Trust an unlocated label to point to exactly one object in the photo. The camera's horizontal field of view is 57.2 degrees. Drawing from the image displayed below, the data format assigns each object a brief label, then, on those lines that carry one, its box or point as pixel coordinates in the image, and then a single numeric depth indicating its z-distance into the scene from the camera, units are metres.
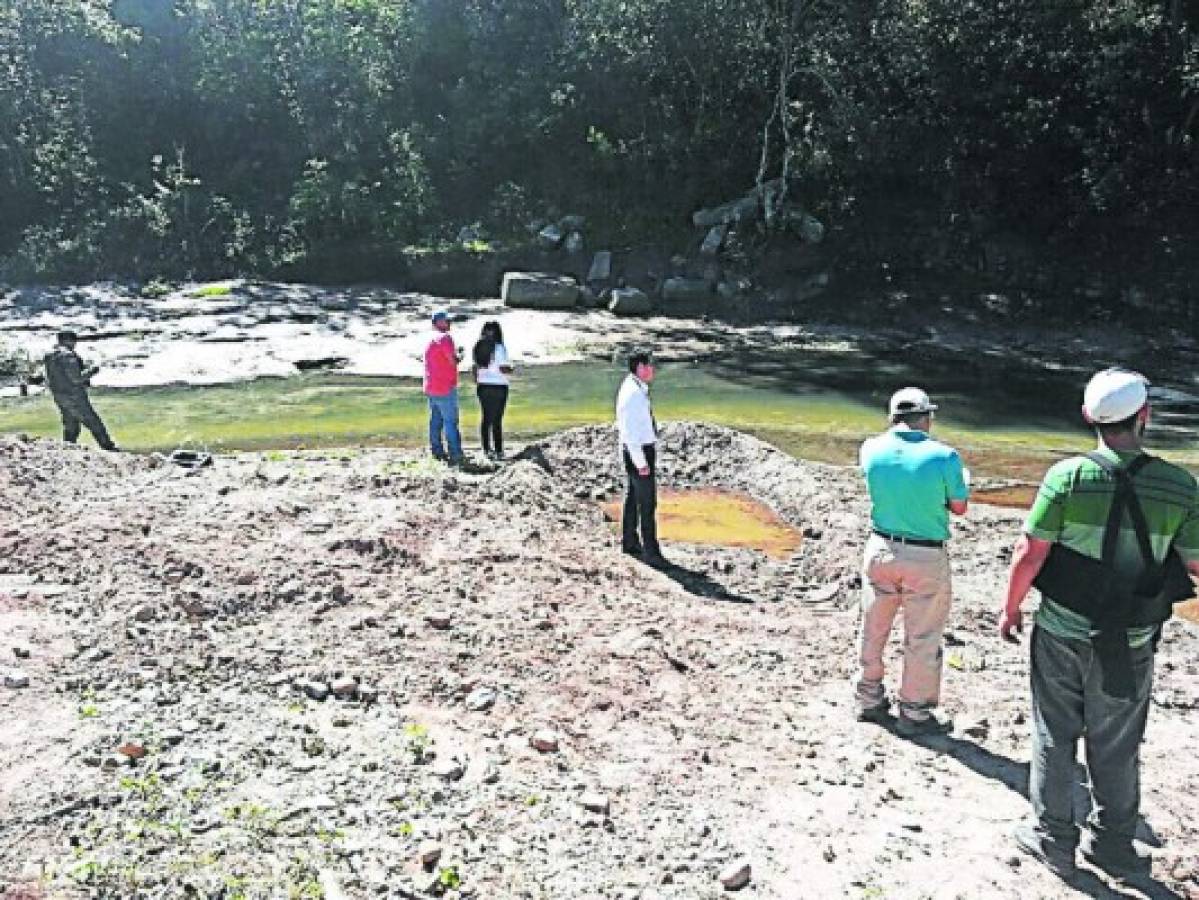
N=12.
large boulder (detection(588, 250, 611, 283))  29.53
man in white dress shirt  8.83
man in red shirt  11.41
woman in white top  11.49
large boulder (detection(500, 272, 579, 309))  27.55
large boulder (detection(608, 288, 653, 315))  27.34
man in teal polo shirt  5.60
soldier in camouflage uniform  12.77
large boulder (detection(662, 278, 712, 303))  28.30
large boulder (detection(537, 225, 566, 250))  31.06
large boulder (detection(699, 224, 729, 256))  29.25
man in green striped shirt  4.37
